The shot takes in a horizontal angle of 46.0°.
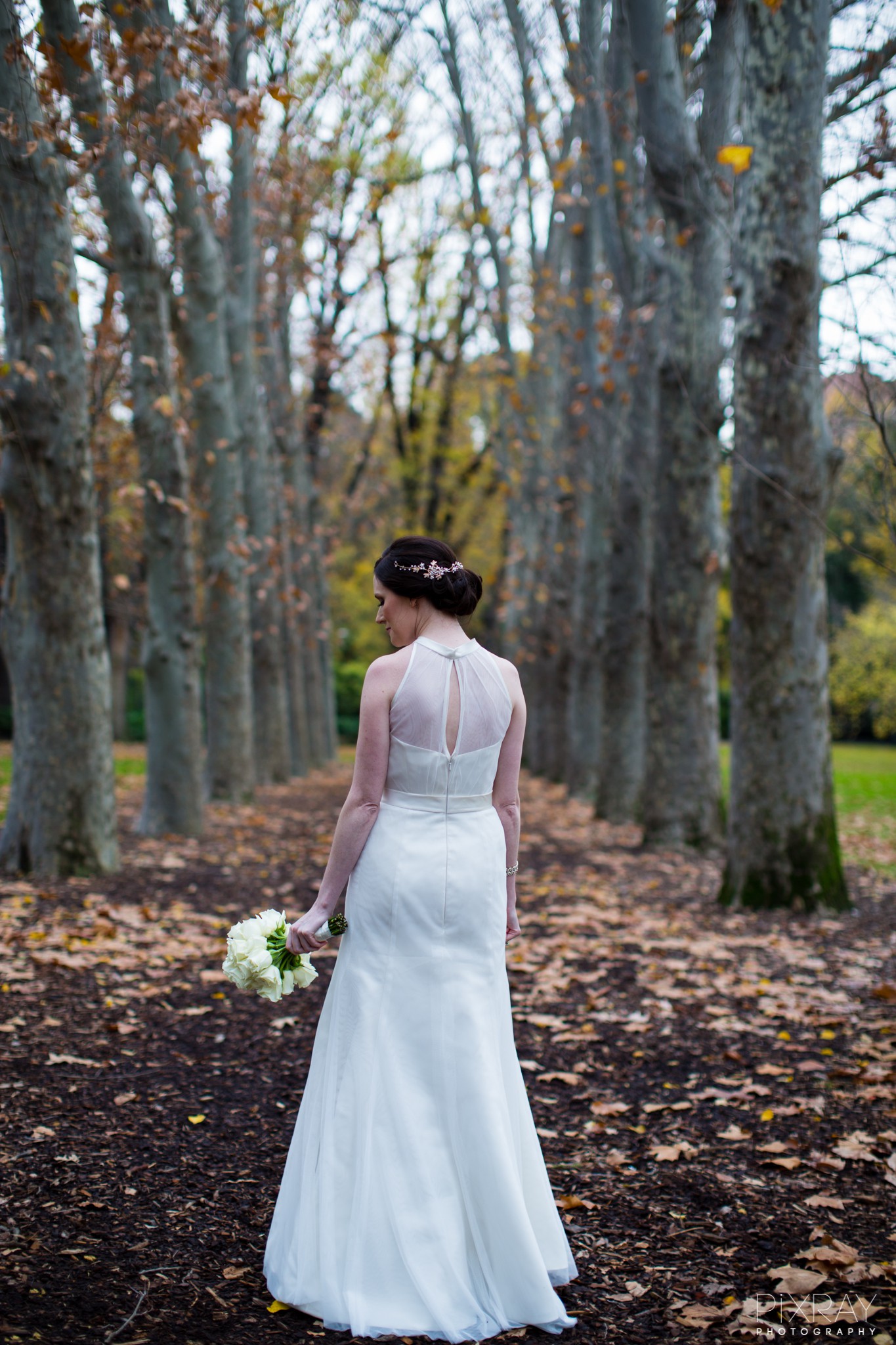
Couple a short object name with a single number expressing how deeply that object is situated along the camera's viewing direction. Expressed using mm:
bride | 2771
